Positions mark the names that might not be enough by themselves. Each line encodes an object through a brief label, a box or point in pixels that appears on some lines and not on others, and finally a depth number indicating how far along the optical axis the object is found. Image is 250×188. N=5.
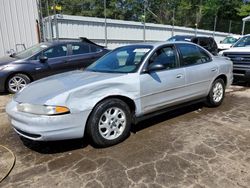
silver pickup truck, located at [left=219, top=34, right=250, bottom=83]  7.29
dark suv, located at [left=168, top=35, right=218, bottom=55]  11.96
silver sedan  3.17
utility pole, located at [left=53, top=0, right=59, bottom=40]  11.94
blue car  6.89
